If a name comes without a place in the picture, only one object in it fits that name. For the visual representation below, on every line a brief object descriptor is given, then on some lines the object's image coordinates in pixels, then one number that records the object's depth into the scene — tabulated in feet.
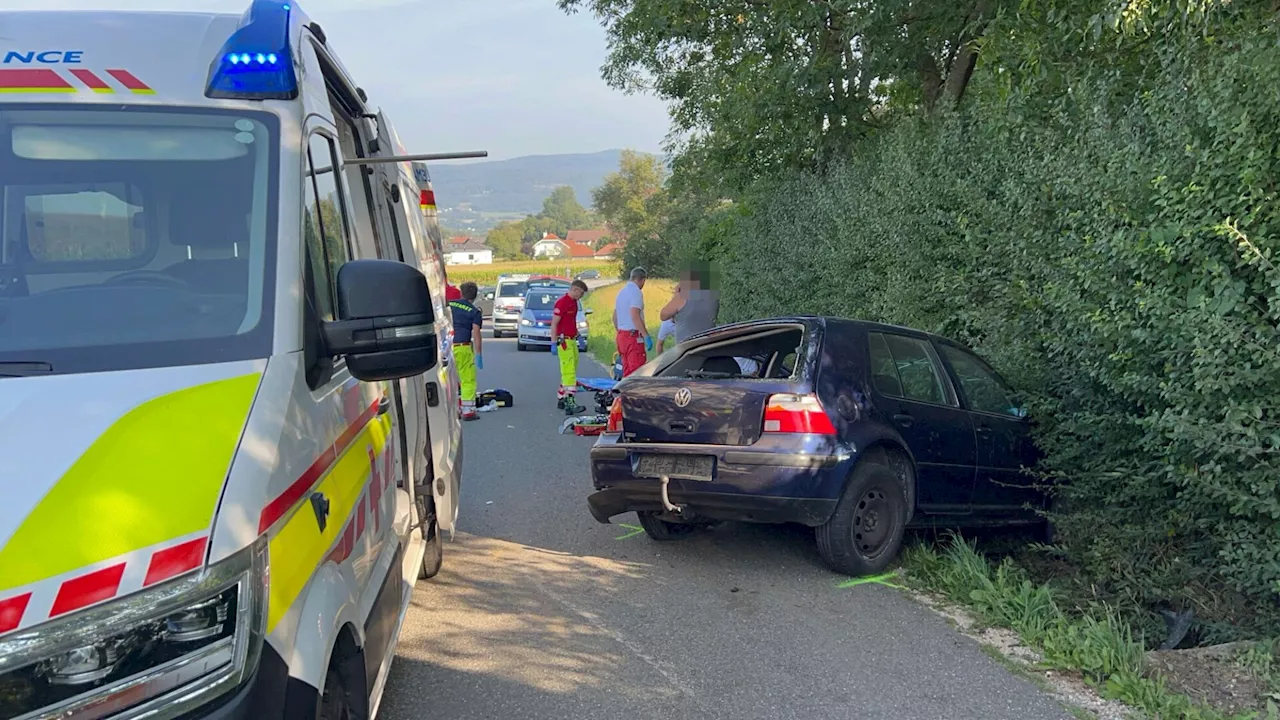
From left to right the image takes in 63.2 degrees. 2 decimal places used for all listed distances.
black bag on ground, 47.26
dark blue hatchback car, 19.76
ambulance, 6.91
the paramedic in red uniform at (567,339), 45.32
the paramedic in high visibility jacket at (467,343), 41.57
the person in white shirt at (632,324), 42.98
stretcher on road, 39.09
